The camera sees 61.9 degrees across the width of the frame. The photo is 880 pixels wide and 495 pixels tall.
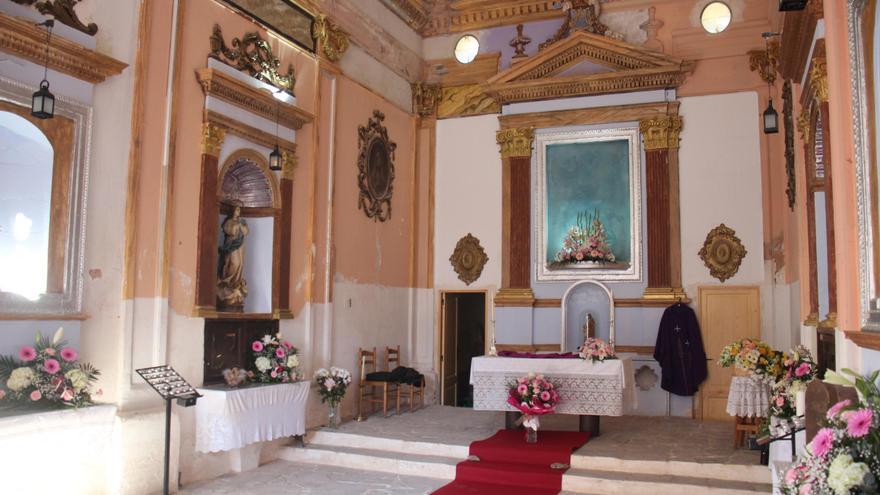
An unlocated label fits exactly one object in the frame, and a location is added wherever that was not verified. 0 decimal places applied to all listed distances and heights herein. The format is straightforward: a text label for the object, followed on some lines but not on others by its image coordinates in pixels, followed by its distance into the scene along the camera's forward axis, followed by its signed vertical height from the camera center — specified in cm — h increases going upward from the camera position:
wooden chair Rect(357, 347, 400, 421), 1126 -125
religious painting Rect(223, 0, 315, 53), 955 +384
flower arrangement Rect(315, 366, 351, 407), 1015 -114
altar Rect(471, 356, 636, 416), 918 -100
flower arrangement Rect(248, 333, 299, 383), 909 -75
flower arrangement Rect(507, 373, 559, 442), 894 -115
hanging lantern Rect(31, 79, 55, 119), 623 +166
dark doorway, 1361 -73
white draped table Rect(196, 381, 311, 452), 808 -133
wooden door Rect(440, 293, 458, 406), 1348 -91
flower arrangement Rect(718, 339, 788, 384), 778 -58
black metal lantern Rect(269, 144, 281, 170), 930 +179
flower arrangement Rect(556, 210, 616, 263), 1246 +104
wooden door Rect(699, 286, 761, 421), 1166 -33
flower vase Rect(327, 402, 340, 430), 1031 -162
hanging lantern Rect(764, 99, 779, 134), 893 +225
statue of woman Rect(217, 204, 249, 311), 933 +49
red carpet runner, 809 -189
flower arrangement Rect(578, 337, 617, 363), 934 -60
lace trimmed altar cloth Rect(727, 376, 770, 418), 841 -106
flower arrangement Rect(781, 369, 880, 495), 306 -65
